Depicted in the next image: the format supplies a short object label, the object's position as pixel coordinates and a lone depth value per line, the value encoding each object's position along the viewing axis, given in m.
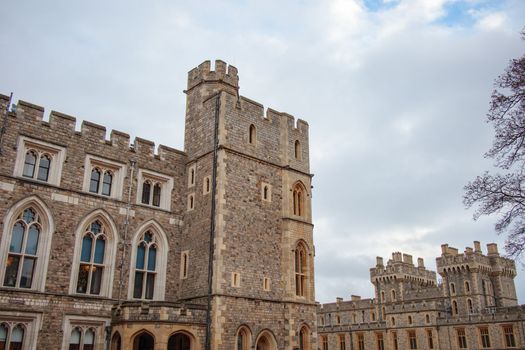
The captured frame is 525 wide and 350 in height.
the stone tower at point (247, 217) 19.19
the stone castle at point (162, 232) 16.92
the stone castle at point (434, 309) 45.19
